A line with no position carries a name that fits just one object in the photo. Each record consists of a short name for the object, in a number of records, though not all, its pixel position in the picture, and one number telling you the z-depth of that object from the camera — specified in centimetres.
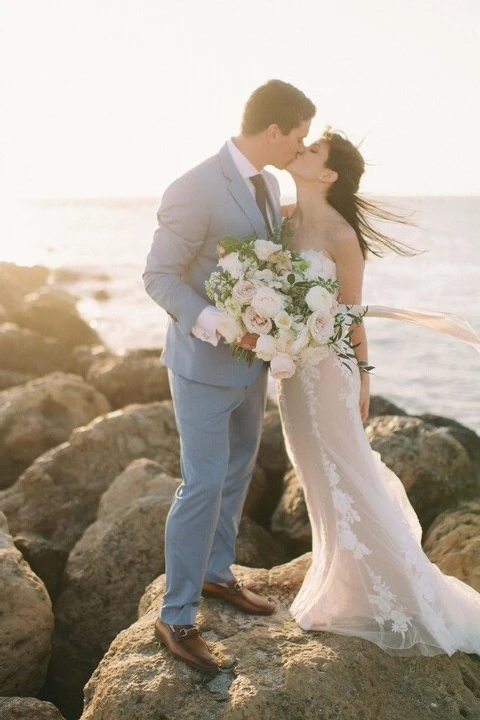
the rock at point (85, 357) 1316
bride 420
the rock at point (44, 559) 591
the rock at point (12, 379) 1137
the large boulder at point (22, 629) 455
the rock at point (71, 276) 4016
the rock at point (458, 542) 487
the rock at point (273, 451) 722
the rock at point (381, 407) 806
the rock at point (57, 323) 1633
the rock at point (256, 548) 586
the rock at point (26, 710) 409
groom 402
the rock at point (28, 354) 1267
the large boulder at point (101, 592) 538
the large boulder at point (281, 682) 366
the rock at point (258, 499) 673
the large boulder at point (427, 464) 599
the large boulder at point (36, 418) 832
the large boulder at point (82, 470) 678
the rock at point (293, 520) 606
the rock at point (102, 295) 3259
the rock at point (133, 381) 1028
